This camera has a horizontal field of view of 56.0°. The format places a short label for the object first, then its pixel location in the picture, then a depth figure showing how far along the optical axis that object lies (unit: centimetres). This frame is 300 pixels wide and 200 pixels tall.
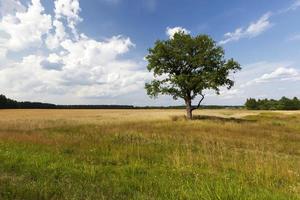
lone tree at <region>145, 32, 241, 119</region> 3947
